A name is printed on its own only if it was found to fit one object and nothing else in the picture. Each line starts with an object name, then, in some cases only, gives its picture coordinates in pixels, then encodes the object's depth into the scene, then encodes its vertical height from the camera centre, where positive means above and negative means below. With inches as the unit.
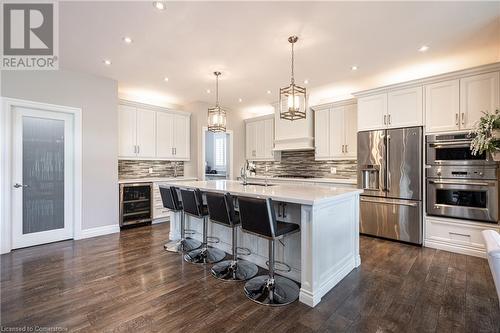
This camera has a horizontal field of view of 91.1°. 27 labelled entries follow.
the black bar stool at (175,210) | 141.8 -26.1
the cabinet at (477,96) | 129.5 +37.6
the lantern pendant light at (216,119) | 154.2 +29.9
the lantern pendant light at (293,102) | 112.0 +29.8
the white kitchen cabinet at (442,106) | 139.7 +34.9
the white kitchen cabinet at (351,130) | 192.4 +28.2
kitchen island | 90.0 -29.4
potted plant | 116.1 +14.5
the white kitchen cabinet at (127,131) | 199.8 +29.4
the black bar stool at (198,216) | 124.3 -26.3
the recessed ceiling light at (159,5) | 94.9 +63.5
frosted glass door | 147.0 -6.1
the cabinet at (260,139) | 259.0 +30.0
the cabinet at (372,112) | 164.7 +37.4
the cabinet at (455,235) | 133.2 -39.6
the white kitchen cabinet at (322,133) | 208.5 +28.4
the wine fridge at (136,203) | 189.6 -29.4
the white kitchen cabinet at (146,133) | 211.2 +29.3
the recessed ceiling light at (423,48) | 130.3 +63.6
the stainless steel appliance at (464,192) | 129.7 -14.6
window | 309.6 +20.9
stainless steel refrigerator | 151.1 -10.7
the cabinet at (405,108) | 151.4 +37.1
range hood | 217.9 +30.2
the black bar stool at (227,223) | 106.5 -24.7
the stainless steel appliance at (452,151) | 133.3 +8.4
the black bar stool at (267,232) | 87.7 -24.7
